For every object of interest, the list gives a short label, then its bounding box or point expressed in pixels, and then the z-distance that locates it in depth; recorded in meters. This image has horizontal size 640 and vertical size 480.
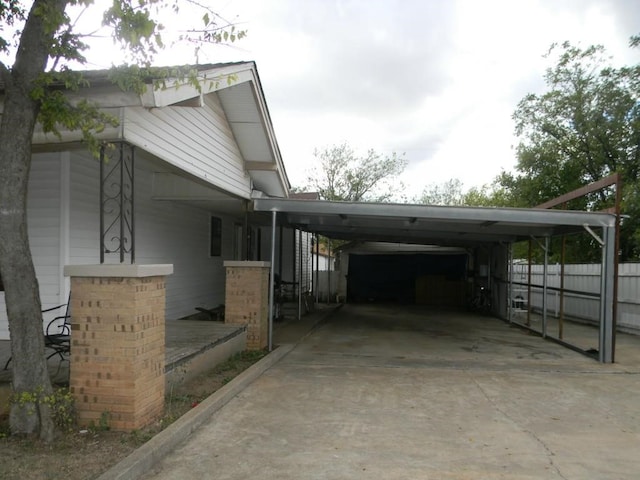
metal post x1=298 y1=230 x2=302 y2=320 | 14.65
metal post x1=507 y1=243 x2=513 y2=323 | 15.34
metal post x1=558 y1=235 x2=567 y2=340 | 10.95
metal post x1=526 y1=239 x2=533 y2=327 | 13.20
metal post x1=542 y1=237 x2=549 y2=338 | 11.57
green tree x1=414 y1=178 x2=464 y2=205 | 66.03
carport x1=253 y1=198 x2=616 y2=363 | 9.12
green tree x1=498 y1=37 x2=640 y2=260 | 20.56
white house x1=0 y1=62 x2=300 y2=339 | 5.89
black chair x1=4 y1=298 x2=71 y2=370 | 5.68
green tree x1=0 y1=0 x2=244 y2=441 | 4.12
